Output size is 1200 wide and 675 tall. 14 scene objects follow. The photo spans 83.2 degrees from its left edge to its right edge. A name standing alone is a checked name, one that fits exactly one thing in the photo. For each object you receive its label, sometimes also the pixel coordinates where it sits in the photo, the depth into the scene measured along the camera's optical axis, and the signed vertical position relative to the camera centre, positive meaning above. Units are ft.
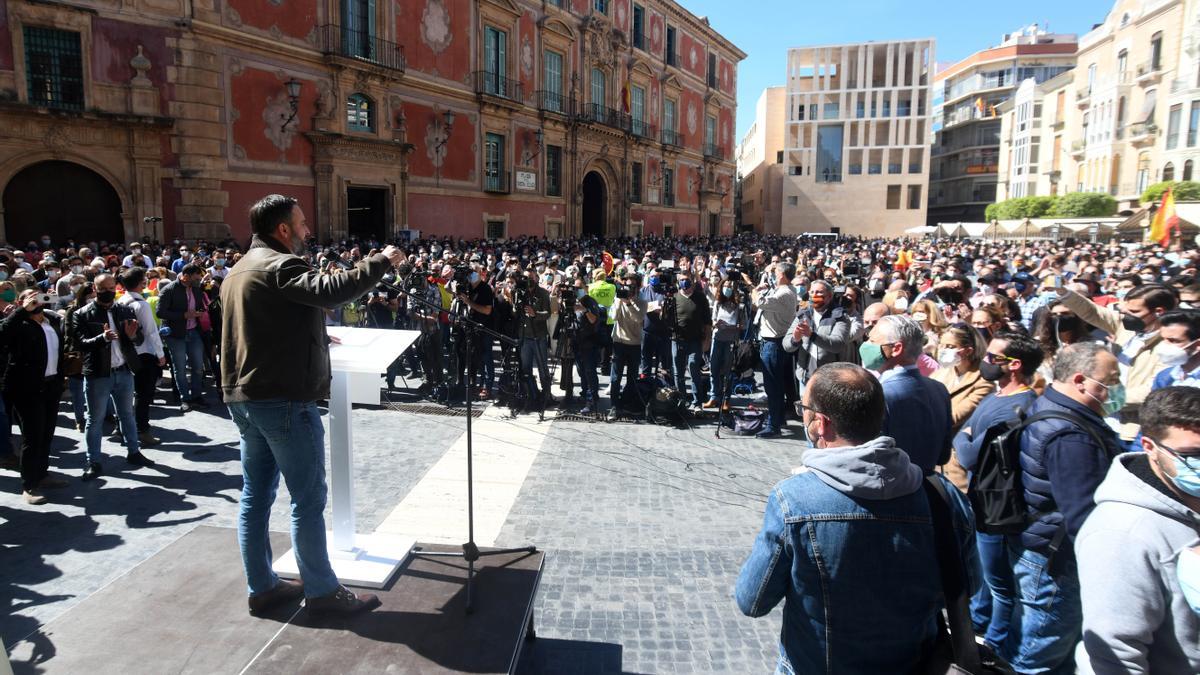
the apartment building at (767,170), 205.77 +28.19
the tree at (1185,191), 101.04 +11.19
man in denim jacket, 6.10 -2.66
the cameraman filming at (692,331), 27.30 -2.95
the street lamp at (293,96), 60.85 +14.01
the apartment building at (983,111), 212.84 +48.68
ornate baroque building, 50.72 +13.16
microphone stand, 10.05 -4.72
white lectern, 11.07 -3.24
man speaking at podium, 9.05 -1.70
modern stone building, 194.70 +35.56
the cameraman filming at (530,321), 28.14 -2.75
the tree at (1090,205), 126.00 +11.01
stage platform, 9.12 -5.48
